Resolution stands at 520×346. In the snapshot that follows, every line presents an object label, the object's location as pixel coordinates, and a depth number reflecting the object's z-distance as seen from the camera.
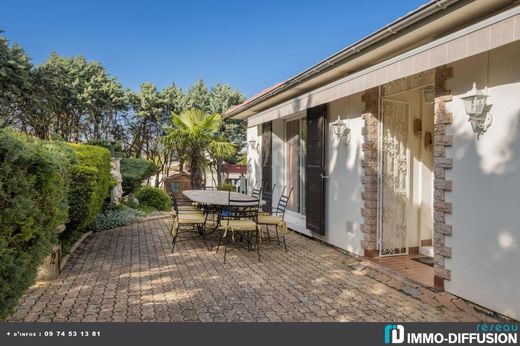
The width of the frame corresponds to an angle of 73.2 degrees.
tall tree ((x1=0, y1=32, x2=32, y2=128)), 15.06
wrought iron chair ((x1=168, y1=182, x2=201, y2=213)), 10.74
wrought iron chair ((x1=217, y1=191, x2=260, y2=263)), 8.23
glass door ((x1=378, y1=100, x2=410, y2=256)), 7.81
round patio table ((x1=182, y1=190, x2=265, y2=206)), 8.71
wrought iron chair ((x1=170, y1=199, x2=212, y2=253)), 8.95
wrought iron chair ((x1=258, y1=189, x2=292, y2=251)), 9.04
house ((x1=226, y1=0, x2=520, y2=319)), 4.64
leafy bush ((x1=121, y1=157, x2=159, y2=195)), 15.07
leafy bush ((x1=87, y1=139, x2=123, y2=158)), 15.19
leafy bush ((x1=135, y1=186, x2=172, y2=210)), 17.22
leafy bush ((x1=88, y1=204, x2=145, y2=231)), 11.51
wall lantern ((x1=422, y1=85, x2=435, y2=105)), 7.43
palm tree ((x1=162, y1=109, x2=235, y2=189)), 15.35
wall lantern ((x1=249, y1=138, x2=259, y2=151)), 15.03
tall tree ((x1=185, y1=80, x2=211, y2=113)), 26.15
